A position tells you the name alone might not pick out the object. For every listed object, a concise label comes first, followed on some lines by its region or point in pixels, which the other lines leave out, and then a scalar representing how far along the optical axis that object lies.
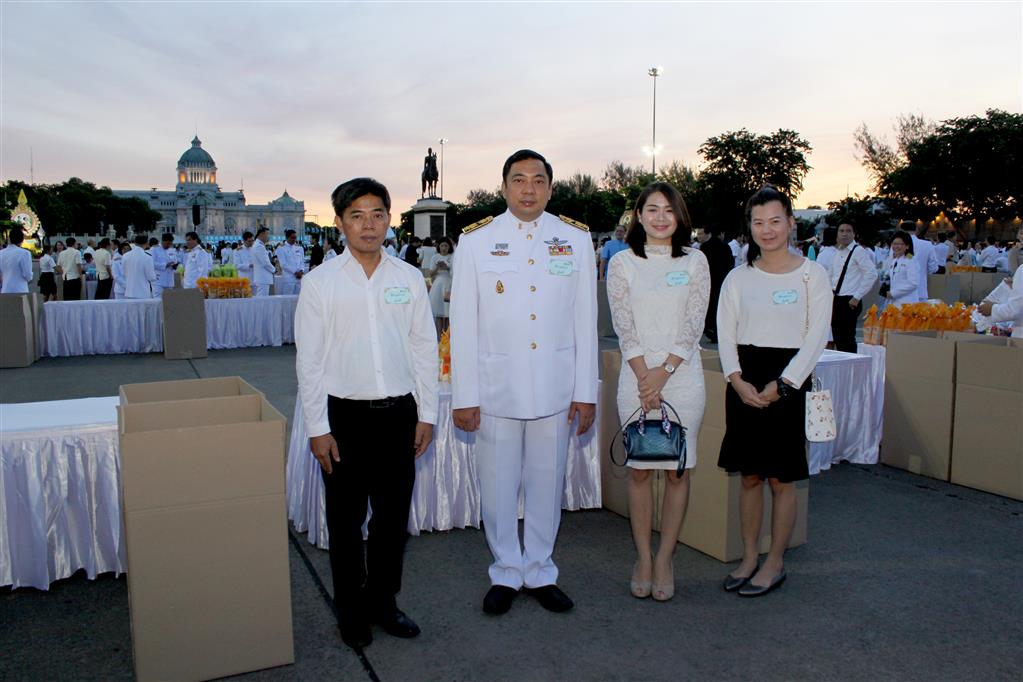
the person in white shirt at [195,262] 13.70
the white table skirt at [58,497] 3.38
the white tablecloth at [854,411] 5.39
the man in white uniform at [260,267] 14.33
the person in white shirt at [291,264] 15.30
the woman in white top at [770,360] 3.22
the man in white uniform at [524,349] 3.07
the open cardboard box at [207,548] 2.48
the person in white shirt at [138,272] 12.41
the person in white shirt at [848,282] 7.45
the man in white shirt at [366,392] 2.75
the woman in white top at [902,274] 8.59
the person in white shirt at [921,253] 9.16
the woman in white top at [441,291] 10.41
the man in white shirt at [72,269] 15.73
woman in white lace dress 3.14
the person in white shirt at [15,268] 10.66
